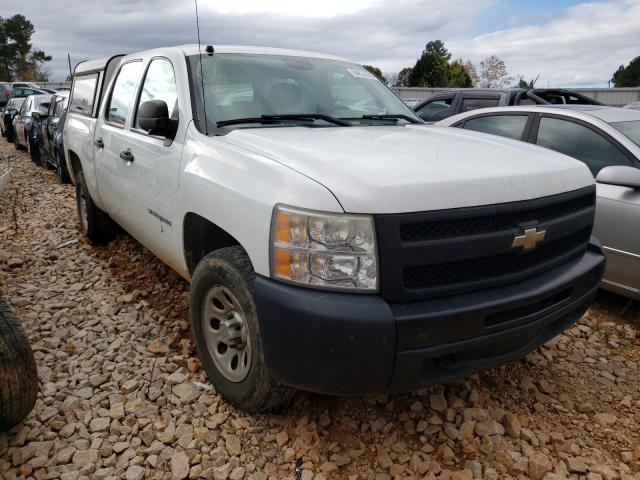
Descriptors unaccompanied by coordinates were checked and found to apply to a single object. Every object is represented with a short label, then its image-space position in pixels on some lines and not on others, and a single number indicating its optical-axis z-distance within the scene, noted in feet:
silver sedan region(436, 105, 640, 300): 11.86
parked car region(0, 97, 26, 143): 53.26
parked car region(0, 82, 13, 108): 92.94
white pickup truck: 6.44
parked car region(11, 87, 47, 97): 92.32
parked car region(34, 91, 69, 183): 28.50
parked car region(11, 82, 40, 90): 104.76
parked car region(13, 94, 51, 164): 38.86
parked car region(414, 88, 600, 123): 25.35
